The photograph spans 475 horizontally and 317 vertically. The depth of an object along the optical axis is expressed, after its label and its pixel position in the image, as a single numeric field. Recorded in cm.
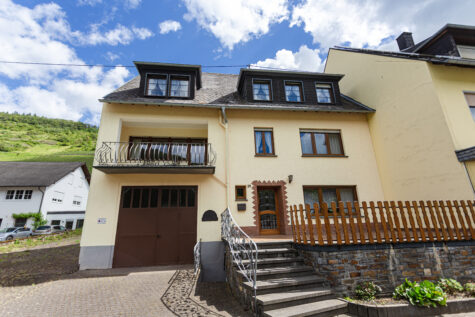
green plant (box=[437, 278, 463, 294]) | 447
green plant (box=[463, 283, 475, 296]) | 432
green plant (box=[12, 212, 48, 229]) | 2123
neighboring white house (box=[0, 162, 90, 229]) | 2175
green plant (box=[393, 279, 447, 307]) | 381
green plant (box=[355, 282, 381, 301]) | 421
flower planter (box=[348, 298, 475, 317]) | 363
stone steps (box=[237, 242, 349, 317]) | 369
